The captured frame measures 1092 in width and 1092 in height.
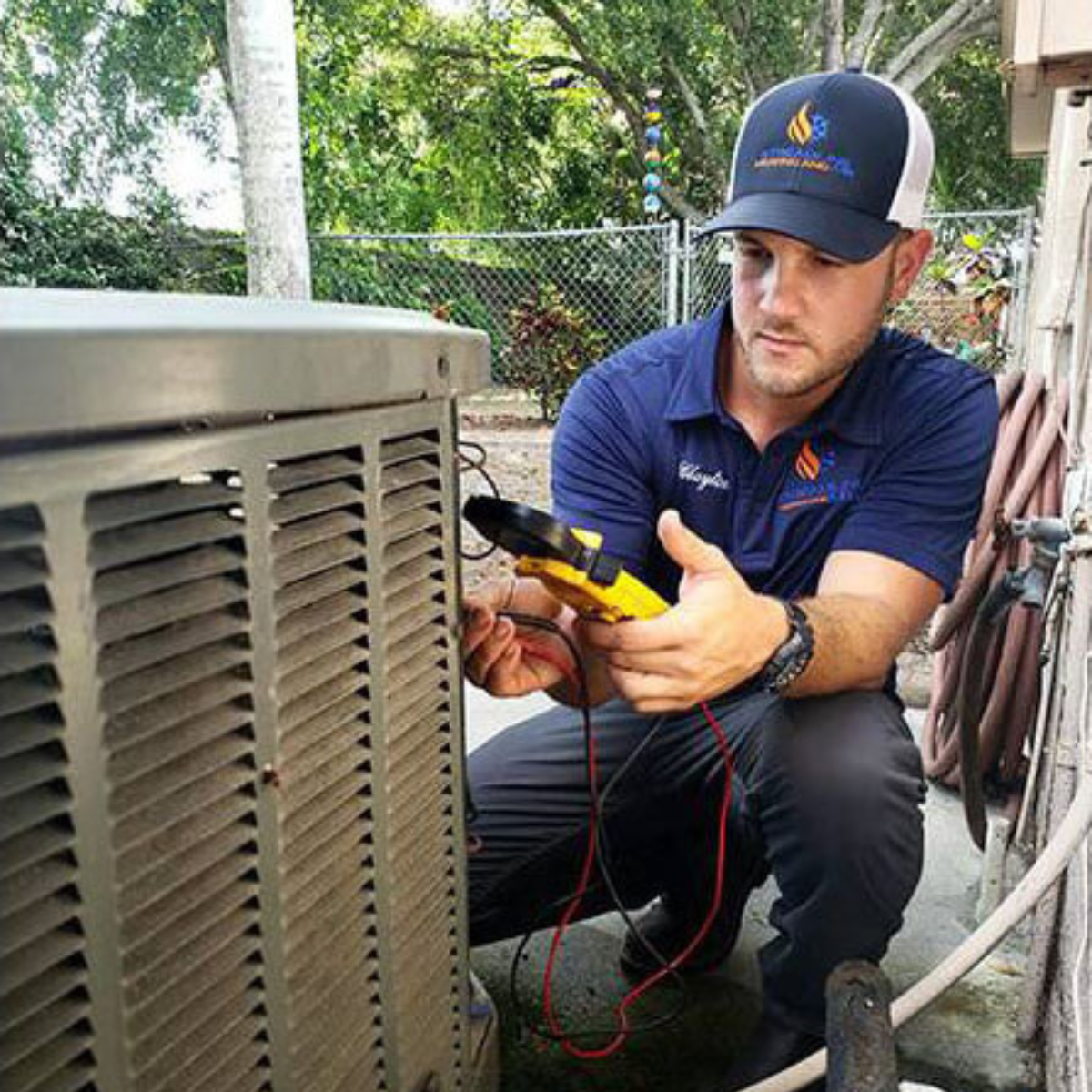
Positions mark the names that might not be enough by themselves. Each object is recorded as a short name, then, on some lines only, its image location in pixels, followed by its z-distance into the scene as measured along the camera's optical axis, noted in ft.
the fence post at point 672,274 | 21.80
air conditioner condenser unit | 1.68
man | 4.34
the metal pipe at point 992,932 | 3.49
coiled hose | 6.40
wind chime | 36.88
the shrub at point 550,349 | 25.76
